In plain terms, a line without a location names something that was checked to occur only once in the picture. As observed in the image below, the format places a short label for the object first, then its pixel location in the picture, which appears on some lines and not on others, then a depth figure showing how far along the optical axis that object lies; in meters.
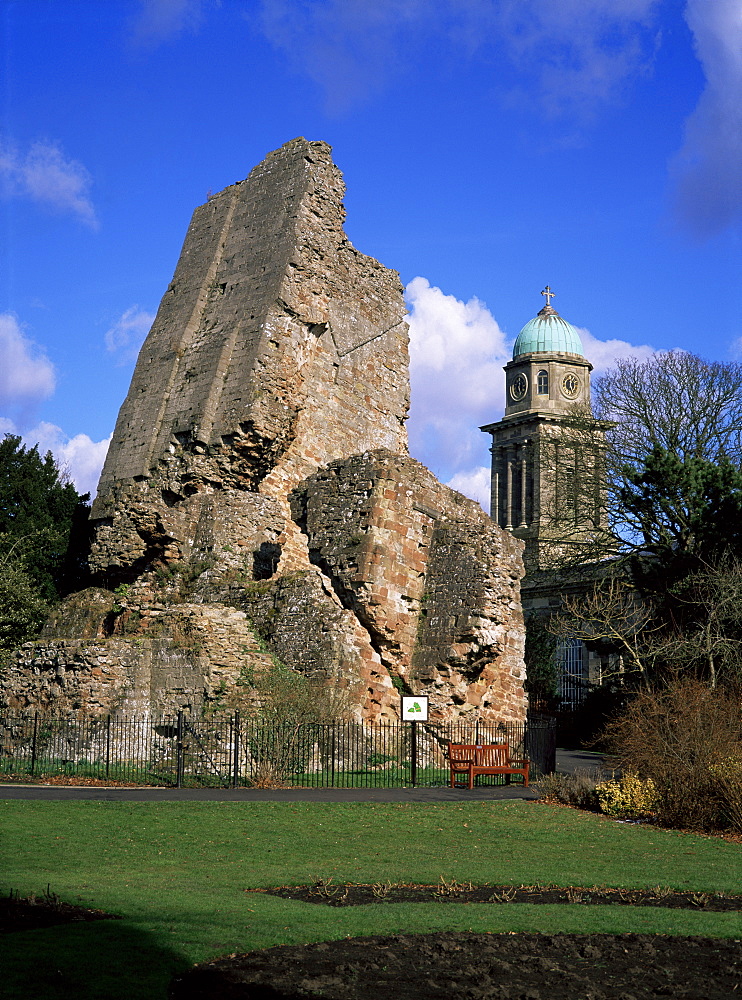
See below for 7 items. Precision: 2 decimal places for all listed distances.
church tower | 93.06
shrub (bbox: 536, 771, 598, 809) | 15.73
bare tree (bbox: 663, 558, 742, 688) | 24.84
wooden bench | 17.61
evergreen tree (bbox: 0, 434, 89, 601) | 31.64
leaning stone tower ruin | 20.08
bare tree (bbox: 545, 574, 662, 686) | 26.67
